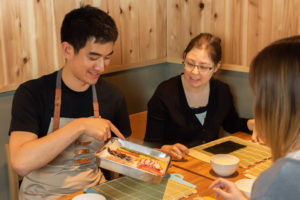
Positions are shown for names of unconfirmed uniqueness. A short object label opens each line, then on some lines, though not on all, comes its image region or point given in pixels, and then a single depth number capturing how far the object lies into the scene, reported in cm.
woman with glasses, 207
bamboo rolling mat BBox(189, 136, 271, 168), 166
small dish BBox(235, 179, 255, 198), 128
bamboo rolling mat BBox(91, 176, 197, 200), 131
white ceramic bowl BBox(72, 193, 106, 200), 122
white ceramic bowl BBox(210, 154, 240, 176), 146
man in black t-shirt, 157
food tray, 128
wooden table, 138
